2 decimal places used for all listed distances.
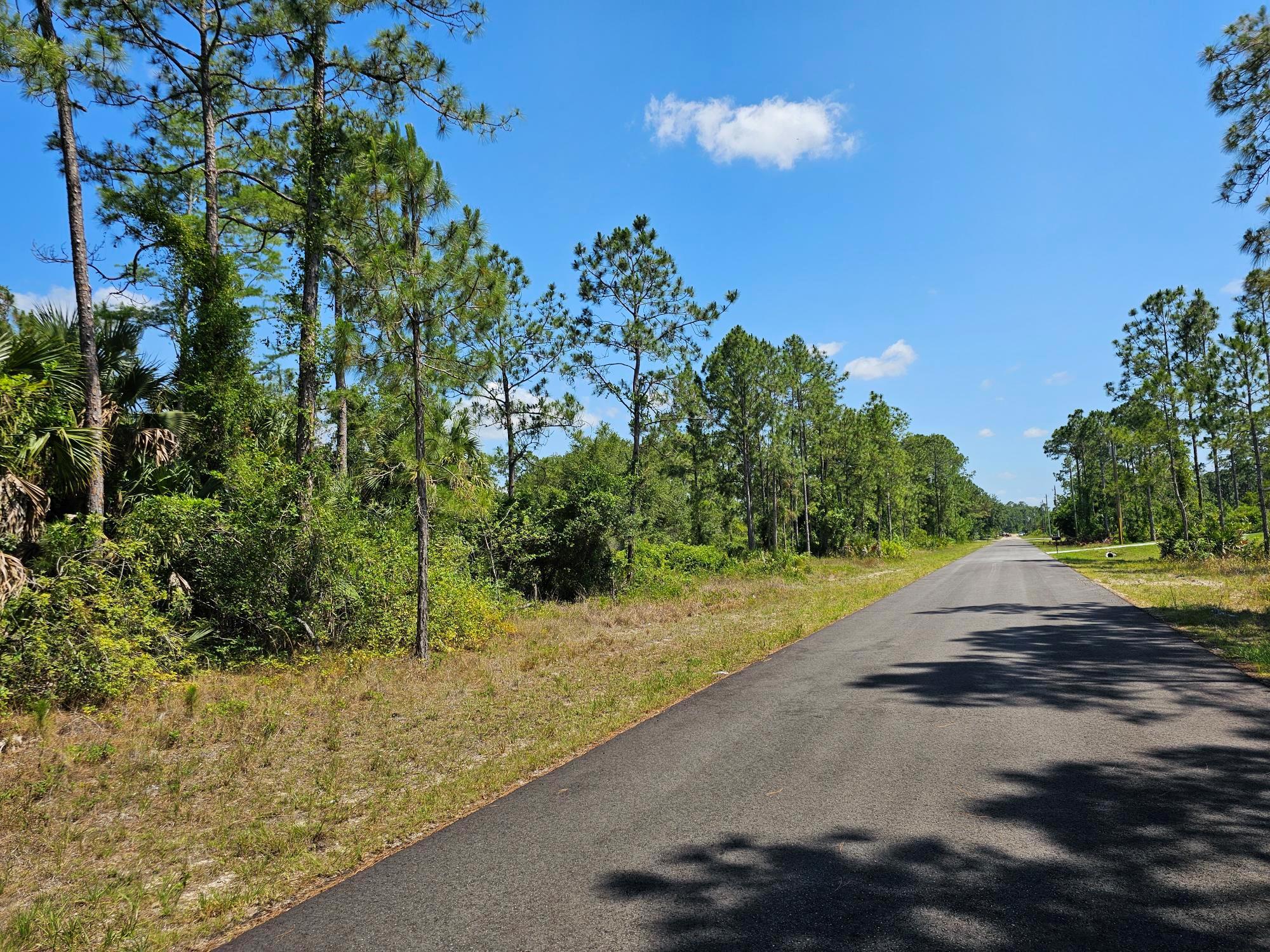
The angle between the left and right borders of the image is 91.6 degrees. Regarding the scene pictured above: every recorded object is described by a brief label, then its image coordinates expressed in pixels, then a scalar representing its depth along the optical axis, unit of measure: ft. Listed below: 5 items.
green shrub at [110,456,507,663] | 30.45
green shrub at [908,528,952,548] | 202.80
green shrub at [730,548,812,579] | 81.76
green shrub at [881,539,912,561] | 141.59
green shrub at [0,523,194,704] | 22.71
